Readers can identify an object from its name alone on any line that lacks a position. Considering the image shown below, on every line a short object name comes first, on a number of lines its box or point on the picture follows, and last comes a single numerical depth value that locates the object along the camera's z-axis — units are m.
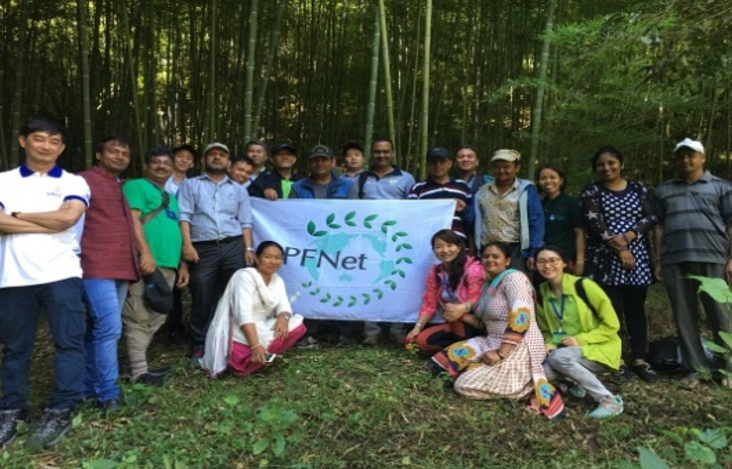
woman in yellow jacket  3.23
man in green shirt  3.54
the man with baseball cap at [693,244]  3.58
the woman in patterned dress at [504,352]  3.26
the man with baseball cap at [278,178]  4.35
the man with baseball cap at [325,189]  4.31
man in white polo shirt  2.75
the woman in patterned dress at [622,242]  3.73
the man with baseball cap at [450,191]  4.14
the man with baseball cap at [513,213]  3.86
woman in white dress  3.54
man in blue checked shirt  3.88
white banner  4.20
